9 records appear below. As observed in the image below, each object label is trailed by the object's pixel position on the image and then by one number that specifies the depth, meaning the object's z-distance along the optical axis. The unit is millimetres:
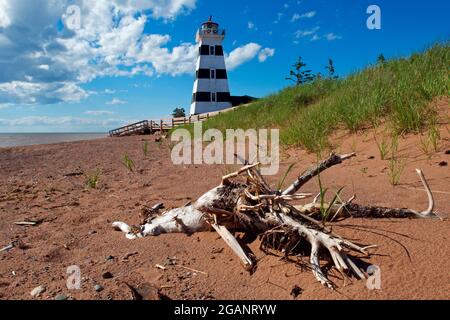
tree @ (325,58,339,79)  27780
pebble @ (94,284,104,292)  1901
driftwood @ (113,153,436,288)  1832
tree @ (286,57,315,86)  31594
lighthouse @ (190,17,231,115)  37594
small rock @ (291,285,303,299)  1720
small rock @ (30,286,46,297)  1903
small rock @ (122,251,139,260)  2302
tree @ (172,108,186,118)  48519
